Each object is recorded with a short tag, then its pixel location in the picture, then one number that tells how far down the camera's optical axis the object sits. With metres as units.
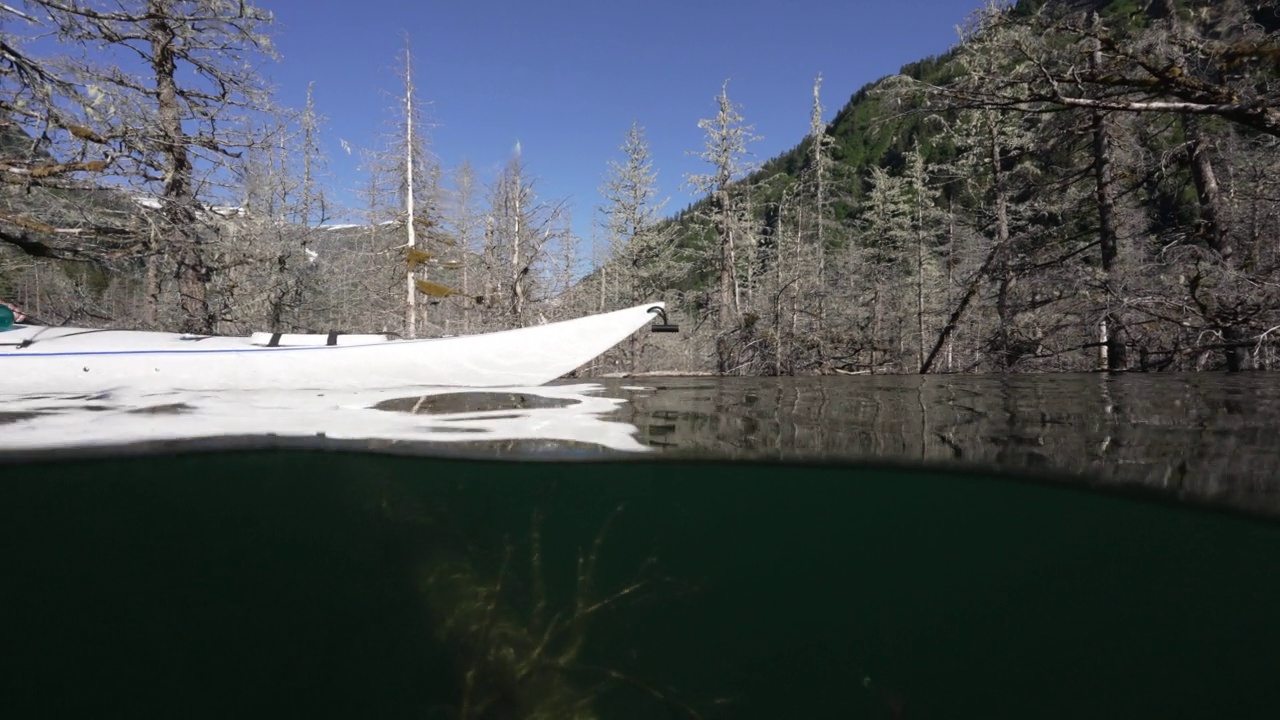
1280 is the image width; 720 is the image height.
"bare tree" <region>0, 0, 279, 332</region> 7.67
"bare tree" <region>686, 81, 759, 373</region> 25.59
